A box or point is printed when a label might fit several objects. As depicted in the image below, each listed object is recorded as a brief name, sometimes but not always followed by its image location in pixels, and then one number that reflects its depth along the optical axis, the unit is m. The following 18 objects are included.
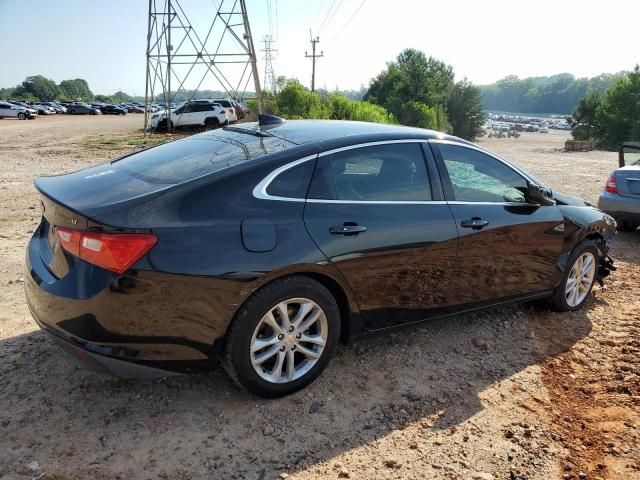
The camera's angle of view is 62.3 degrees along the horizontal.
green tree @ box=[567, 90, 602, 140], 57.94
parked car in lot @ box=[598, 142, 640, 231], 7.47
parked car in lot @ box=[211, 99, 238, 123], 29.47
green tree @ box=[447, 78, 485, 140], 61.44
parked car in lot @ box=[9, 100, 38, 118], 45.28
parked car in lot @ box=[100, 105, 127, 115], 63.62
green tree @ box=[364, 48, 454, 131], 44.69
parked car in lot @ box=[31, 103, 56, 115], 54.12
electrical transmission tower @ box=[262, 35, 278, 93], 65.38
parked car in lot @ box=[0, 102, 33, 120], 44.28
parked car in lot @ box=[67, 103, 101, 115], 62.21
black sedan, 2.68
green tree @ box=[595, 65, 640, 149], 50.94
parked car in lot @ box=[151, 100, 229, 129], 27.72
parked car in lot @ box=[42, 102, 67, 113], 60.54
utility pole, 64.41
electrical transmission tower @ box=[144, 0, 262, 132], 19.08
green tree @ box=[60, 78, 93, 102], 137.14
